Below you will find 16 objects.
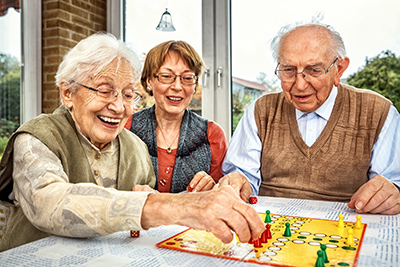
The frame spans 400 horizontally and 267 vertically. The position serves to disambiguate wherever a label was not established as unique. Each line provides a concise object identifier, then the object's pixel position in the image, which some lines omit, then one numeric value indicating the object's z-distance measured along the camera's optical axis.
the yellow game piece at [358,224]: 1.27
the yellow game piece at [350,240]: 1.08
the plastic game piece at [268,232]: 1.15
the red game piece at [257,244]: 1.08
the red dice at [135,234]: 1.17
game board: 0.98
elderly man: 2.04
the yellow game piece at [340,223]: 1.27
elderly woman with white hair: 1.07
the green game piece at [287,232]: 1.17
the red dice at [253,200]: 1.75
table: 0.97
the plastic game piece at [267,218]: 1.36
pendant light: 3.96
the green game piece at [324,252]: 0.95
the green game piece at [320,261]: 0.91
